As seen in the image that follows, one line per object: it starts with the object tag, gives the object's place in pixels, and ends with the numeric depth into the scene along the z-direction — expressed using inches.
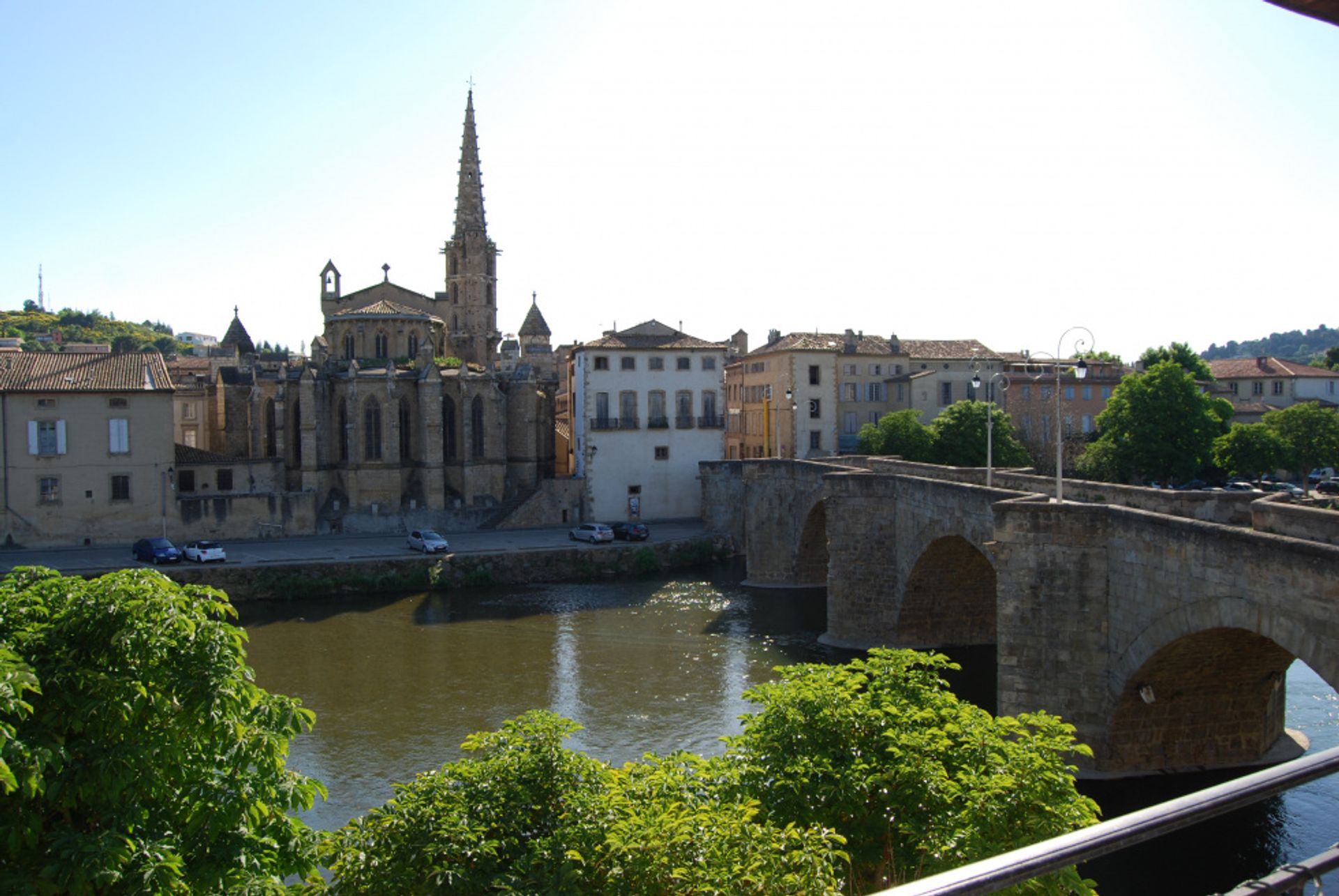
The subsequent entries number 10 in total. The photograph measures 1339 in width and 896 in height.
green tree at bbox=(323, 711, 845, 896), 348.2
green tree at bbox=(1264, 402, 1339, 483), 2230.6
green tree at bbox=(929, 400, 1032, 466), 2094.0
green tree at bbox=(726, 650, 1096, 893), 422.0
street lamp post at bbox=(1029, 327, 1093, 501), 794.9
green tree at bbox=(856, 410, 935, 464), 2159.2
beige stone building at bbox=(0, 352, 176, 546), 1743.4
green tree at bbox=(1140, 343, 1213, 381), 2800.2
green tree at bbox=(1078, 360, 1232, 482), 2053.4
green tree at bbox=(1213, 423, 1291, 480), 2137.1
